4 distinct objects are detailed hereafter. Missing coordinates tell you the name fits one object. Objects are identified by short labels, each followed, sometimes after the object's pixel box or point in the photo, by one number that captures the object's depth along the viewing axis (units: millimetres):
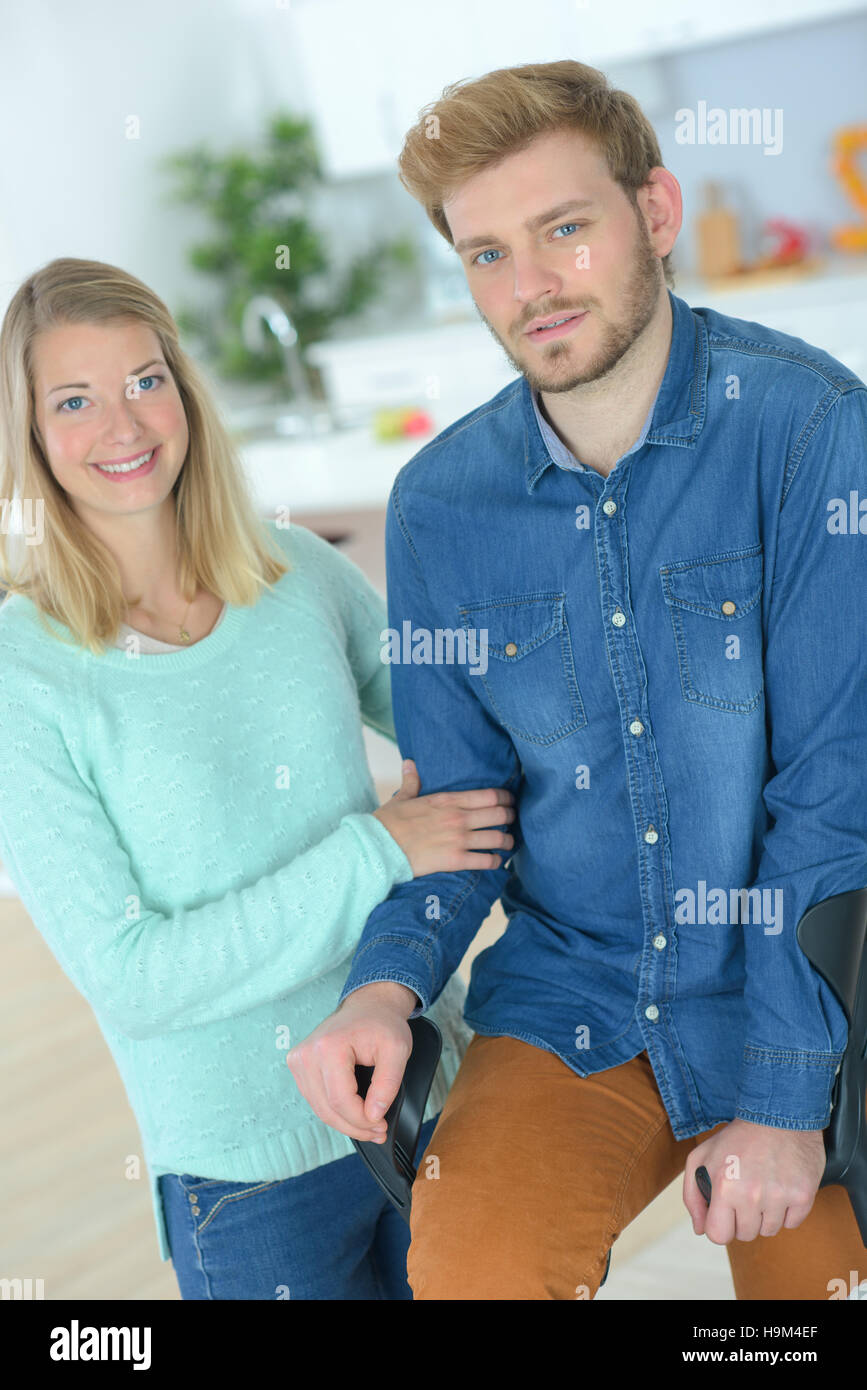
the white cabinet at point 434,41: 5160
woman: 1384
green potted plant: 6086
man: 1262
